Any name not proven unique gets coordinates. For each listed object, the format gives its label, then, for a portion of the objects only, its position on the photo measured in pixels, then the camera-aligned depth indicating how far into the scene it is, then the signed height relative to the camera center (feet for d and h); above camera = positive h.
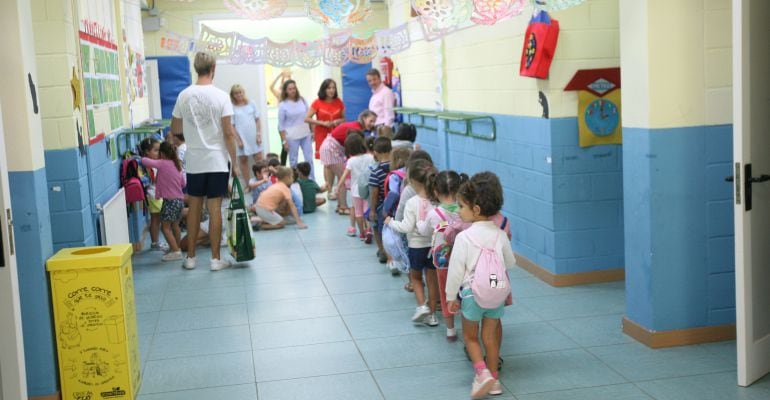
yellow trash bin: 12.52 -2.94
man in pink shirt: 34.12 +0.12
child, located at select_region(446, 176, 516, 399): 12.52 -2.30
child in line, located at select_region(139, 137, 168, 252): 24.37 -1.78
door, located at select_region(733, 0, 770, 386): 11.85 -1.29
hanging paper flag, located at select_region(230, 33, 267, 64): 22.44 +1.56
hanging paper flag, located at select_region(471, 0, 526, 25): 16.56 +1.67
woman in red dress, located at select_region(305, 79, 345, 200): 34.83 -0.17
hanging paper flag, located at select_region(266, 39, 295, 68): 22.97 +1.47
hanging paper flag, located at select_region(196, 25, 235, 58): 22.00 +1.79
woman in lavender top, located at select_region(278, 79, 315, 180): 35.25 -0.62
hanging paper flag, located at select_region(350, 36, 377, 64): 24.06 +1.53
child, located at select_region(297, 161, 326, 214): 31.50 -2.89
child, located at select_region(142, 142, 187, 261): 23.70 -1.99
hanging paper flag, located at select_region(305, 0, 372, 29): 20.36 +2.20
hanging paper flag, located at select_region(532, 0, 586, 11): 14.99 +1.54
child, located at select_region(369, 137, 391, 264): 20.44 -1.66
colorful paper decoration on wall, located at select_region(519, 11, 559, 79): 18.02 +1.09
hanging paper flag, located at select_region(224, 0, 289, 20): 19.42 +2.28
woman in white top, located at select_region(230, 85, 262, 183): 34.71 -0.57
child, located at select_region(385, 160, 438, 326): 15.80 -2.52
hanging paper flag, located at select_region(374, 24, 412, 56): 24.30 +1.75
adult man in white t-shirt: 21.70 -0.52
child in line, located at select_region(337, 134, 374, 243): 24.80 -1.76
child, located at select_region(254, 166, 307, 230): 28.30 -3.00
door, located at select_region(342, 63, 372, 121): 39.27 +0.67
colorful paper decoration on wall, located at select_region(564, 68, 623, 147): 18.34 -0.27
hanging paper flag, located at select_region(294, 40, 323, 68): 23.34 +1.46
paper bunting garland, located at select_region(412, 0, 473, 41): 19.06 +1.91
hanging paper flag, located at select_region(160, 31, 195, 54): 22.30 +1.82
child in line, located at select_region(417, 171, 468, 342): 14.55 -1.98
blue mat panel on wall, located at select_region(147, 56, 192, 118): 36.94 +1.56
